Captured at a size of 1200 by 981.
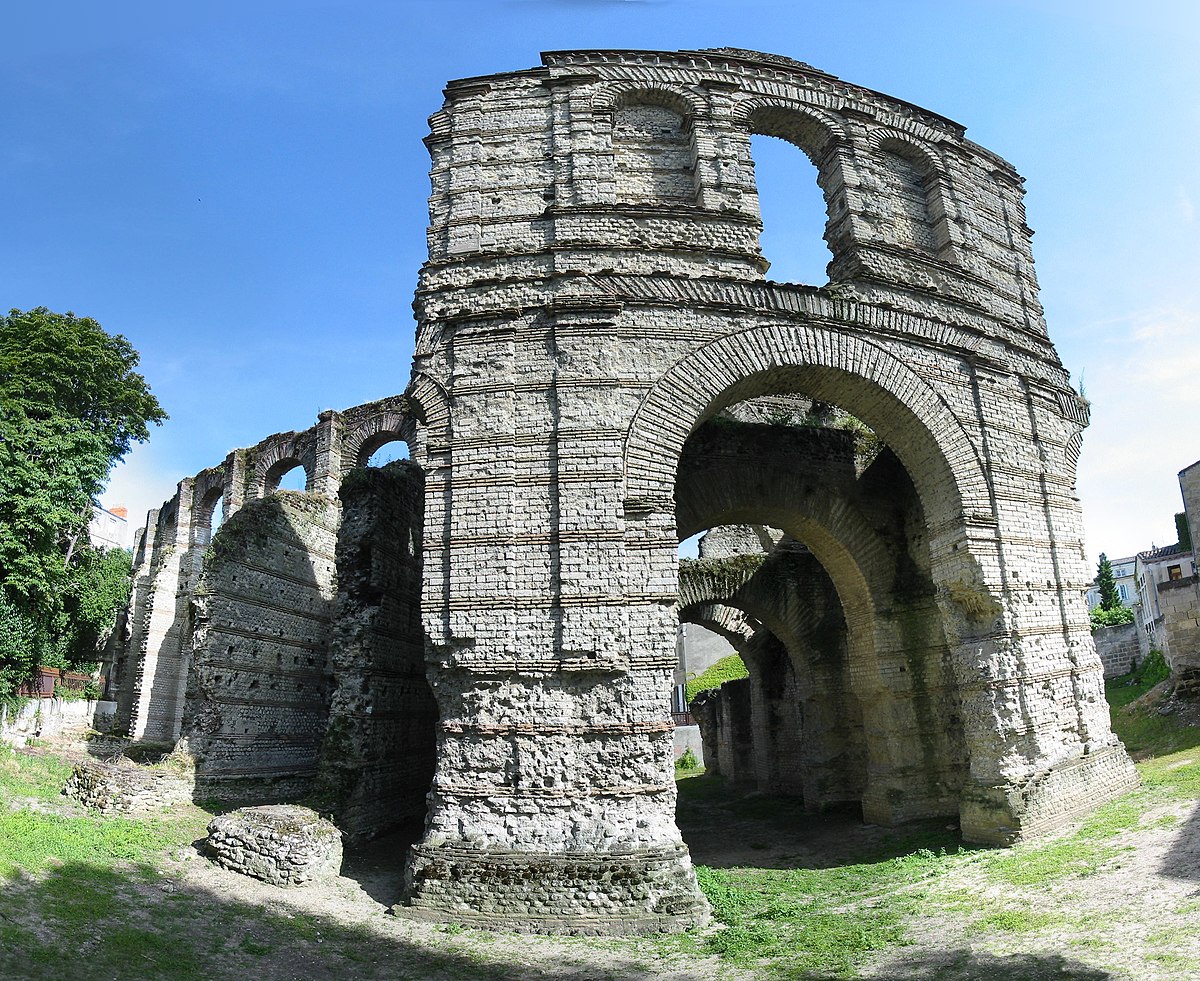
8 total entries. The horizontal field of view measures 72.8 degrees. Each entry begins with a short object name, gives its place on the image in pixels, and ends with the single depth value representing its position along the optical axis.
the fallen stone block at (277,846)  7.60
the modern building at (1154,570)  27.94
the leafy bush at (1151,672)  17.55
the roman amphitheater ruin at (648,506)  7.23
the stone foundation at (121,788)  9.29
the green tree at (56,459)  15.00
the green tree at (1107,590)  33.62
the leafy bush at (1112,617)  29.30
